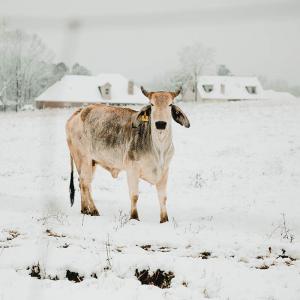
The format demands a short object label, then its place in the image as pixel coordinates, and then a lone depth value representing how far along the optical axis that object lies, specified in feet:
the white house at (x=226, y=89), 193.36
